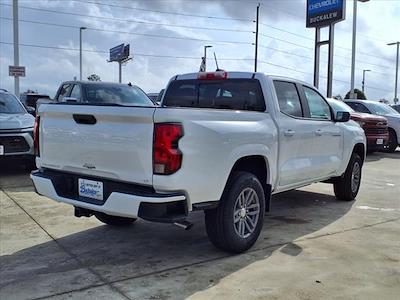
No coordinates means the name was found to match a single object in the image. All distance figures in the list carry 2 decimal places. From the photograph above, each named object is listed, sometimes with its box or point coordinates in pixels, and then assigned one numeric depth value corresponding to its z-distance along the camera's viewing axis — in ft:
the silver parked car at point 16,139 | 31.68
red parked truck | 46.68
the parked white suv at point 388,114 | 52.24
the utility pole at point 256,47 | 143.00
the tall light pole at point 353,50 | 101.33
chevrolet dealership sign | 81.76
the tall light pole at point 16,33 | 66.59
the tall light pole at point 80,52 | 148.54
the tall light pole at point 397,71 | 145.40
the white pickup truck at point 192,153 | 13.88
